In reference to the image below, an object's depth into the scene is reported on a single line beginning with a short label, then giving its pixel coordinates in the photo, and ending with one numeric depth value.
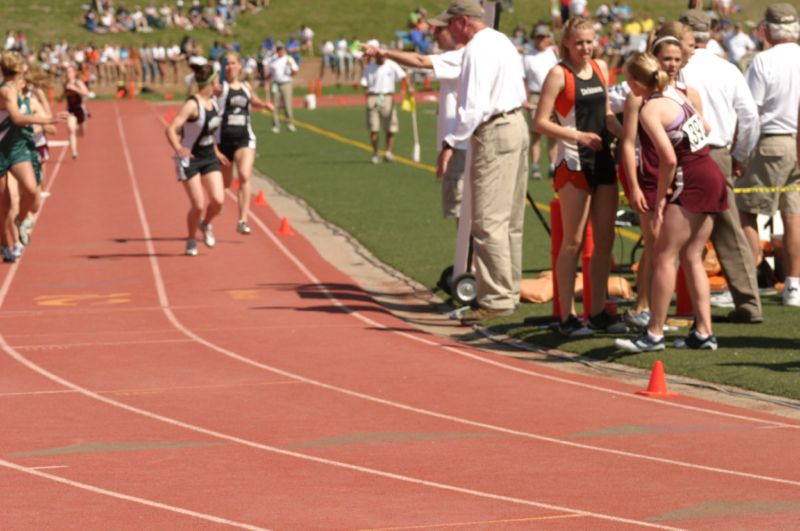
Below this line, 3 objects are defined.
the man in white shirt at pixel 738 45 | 47.62
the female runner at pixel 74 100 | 33.28
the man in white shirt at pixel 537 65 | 24.59
